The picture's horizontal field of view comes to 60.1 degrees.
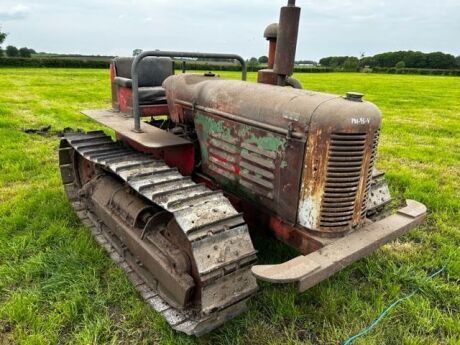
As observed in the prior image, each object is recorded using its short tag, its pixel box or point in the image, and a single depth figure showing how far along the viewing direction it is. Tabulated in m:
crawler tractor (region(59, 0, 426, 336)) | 2.66
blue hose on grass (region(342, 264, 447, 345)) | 2.83
